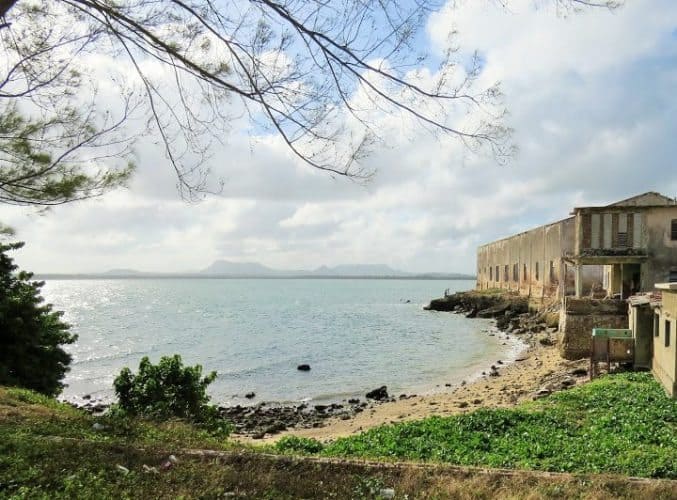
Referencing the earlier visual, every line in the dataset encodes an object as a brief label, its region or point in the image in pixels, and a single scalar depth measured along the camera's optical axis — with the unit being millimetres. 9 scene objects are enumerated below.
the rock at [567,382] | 15570
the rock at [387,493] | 4559
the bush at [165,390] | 8797
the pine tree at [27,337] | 10898
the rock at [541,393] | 14400
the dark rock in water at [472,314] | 49500
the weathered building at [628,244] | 22453
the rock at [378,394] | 19739
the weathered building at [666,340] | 11047
